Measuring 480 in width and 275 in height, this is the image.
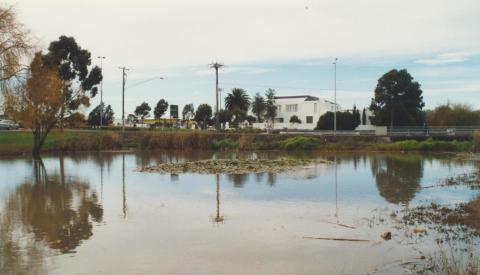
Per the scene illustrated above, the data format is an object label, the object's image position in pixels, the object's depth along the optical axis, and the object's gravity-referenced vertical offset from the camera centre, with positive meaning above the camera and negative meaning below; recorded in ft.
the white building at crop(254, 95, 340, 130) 324.60 +12.07
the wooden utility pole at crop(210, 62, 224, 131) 239.75 +28.52
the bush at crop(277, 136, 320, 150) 196.75 -5.75
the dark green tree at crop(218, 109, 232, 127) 329.15 +8.28
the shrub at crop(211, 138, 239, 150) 203.31 -6.46
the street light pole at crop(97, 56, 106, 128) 276.96 +16.32
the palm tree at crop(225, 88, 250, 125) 345.66 +19.53
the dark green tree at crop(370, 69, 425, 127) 243.81 +14.08
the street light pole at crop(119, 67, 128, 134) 227.61 +18.03
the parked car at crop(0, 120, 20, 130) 226.58 +2.22
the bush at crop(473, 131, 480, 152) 174.70 -5.00
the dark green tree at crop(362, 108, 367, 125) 313.73 +6.83
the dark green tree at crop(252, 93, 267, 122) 326.44 +14.57
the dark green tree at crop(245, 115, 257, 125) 334.17 +6.36
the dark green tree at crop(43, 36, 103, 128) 179.42 +22.11
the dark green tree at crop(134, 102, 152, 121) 328.90 +12.48
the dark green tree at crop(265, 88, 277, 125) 323.98 +13.17
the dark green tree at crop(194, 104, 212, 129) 350.02 +10.28
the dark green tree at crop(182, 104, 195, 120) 374.84 +13.26
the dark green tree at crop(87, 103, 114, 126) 298.15 +7.91
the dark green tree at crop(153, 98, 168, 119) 322.96 +13.41
